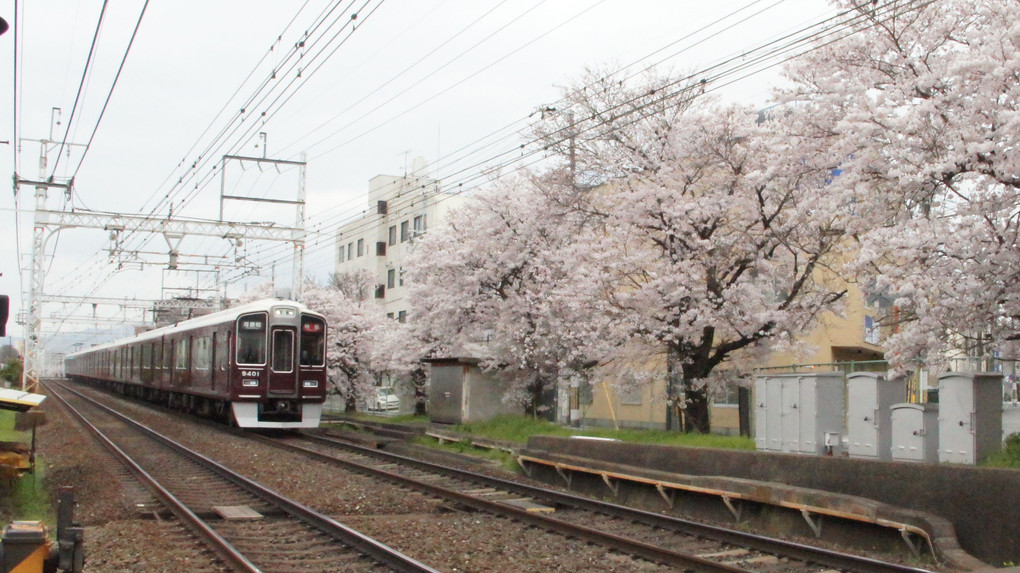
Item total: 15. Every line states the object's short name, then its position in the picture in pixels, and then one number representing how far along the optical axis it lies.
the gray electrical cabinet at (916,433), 10.54
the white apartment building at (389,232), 47.09
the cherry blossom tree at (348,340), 33.72
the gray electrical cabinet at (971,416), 9.84
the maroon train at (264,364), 21.13
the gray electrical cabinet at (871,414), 11.27
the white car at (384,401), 44.75
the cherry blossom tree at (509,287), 21.88
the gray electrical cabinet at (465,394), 23.92
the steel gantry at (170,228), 25.75
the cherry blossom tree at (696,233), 16.73
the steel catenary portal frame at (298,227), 23.33
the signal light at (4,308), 5.69
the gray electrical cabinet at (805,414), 12.15
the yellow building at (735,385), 19.53
